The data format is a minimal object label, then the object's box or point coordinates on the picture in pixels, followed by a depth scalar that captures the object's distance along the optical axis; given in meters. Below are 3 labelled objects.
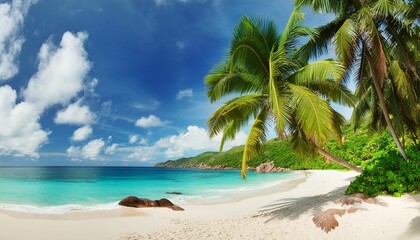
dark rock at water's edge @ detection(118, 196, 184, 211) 14.76
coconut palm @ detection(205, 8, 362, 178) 8.65
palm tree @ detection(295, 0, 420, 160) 9.76
